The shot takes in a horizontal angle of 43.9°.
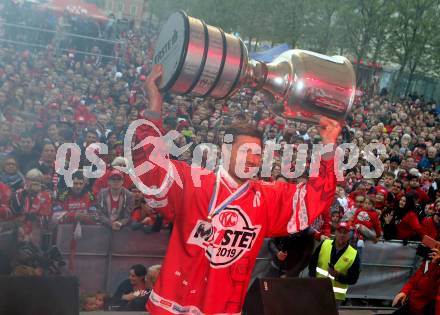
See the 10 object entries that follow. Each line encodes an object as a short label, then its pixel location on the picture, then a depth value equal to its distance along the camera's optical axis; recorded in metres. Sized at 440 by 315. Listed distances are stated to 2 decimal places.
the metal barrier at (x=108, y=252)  5.71
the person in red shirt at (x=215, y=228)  3.12
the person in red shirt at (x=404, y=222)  7.98
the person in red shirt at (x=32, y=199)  5.76
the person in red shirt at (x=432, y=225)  7.84
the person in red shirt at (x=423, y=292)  5.18
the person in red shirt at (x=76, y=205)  5.85
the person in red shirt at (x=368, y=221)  7.00
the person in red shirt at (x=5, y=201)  5.49
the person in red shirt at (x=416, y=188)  9.68
